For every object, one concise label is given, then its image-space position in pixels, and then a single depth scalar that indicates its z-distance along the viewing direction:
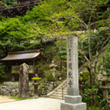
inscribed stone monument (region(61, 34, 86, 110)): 7.80
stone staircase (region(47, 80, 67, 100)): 13.69
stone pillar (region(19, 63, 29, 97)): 14.03
